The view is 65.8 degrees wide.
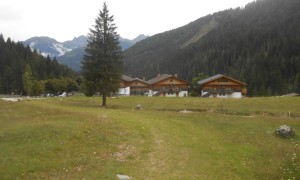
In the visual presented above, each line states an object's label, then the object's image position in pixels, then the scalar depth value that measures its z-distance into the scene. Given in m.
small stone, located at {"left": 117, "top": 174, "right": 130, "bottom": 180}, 13.31
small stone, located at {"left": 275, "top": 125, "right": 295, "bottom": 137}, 21.67
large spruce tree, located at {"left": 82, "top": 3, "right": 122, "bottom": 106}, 39.25
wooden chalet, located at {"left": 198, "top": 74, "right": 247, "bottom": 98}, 82.42
